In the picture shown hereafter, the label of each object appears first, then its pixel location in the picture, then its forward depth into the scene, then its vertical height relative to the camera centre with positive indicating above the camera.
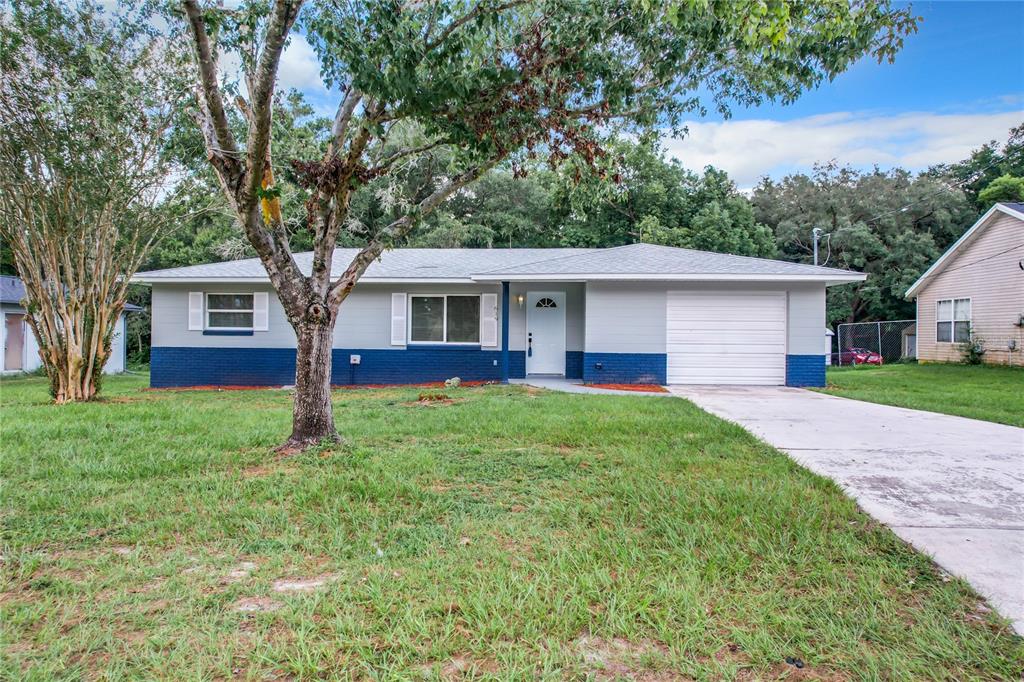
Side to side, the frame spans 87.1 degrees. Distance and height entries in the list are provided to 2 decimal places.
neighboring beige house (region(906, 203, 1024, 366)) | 15.04 +1.52
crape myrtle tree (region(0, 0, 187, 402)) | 7.83 +2.72
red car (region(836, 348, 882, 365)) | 21.98 -0.65
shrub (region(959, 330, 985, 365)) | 16.06 -0.23
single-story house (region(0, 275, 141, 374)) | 17.30 +0.01
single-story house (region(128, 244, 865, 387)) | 11.45 +0.31
